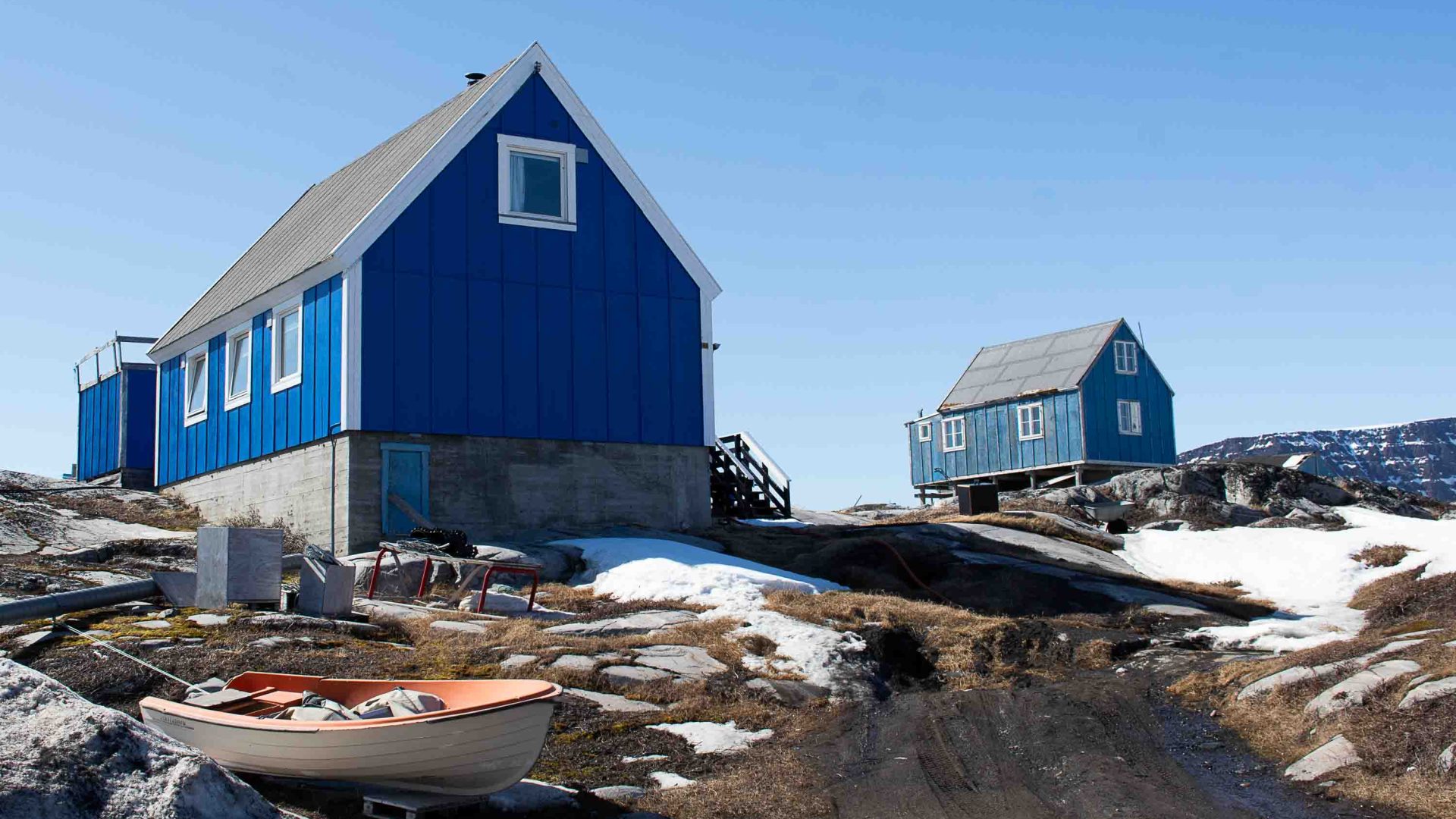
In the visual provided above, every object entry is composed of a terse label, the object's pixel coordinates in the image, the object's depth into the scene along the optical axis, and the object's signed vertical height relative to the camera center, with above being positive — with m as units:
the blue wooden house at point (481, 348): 21.36 +2.63
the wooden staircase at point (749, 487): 28.34 +0.31
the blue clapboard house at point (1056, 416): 41.44 +2.45
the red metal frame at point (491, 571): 16.44 -0.78
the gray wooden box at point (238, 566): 14.77 -0.55
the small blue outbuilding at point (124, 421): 30.91 +2.19
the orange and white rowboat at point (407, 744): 8.79 -1.49
